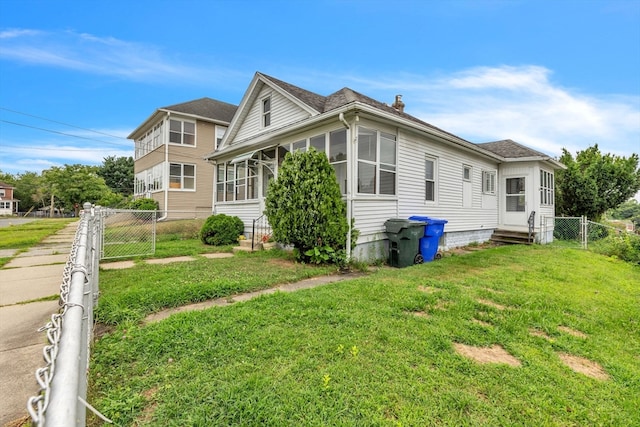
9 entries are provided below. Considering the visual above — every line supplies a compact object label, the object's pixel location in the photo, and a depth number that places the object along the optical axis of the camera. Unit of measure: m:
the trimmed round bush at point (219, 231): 10.01
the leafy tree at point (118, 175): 45.66
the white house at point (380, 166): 7.57
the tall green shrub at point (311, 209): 6.62
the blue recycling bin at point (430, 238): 7.69
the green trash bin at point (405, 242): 7.34
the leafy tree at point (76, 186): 34.56
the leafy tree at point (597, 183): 15.53
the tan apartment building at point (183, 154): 18.22
